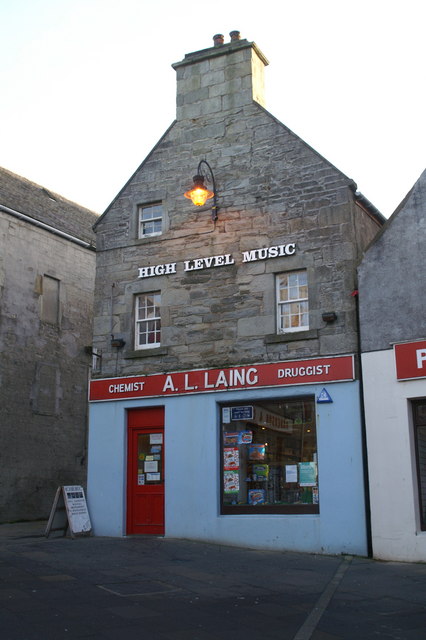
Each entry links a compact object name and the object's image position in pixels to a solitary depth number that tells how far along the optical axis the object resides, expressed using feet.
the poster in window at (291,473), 47.19
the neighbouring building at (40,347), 68.13
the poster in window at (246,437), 49.49
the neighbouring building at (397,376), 42.52
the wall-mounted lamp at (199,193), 49.67
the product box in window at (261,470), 48.39
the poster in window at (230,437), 49.90
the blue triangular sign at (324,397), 46.42
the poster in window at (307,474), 46.48
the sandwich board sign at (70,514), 51.08
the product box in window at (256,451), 48.80
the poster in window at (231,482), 49.08
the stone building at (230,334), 46.80
